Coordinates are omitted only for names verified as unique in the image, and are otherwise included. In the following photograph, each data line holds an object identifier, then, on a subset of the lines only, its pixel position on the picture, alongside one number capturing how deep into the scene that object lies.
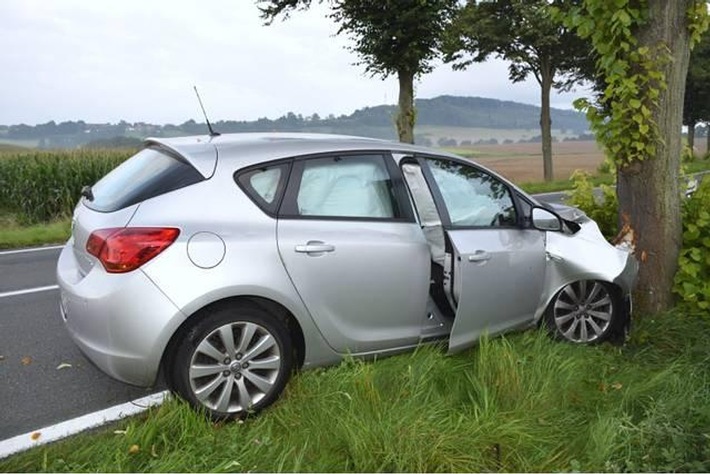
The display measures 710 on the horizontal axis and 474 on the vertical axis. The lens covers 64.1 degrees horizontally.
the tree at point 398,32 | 13.93
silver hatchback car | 2.95
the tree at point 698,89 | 28.02
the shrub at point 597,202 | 5.61
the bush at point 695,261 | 4.47
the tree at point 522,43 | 18.20
